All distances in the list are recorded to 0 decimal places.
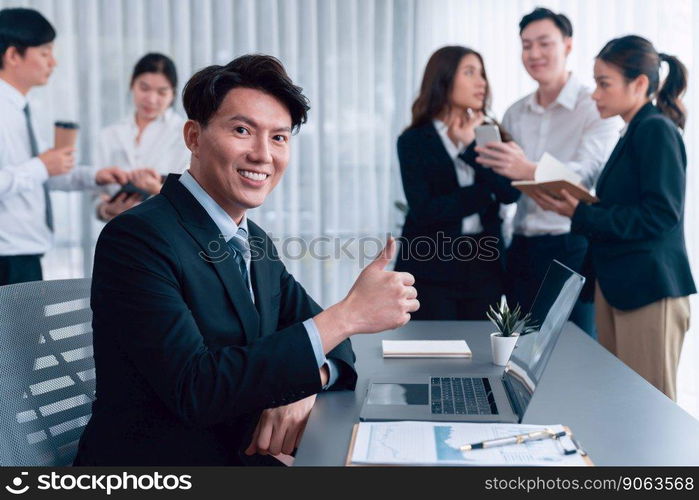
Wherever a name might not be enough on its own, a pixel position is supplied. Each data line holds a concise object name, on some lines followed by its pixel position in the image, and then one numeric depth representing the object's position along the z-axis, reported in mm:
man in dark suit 1227
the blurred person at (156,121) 3625
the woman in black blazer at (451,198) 2863
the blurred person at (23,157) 3109
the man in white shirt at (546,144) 2988
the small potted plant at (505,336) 1646
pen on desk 1079
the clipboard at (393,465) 1036
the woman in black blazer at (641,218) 2504
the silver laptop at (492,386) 1251
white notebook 1740
